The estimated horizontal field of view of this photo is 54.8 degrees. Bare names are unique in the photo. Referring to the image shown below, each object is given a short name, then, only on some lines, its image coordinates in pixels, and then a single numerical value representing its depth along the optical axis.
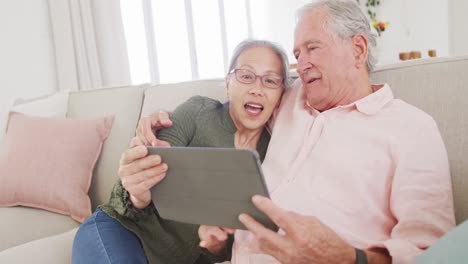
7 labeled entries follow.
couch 1.08
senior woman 1.18
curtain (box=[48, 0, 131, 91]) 3.62
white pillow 2.02
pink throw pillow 1.71
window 4.14
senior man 0.86
